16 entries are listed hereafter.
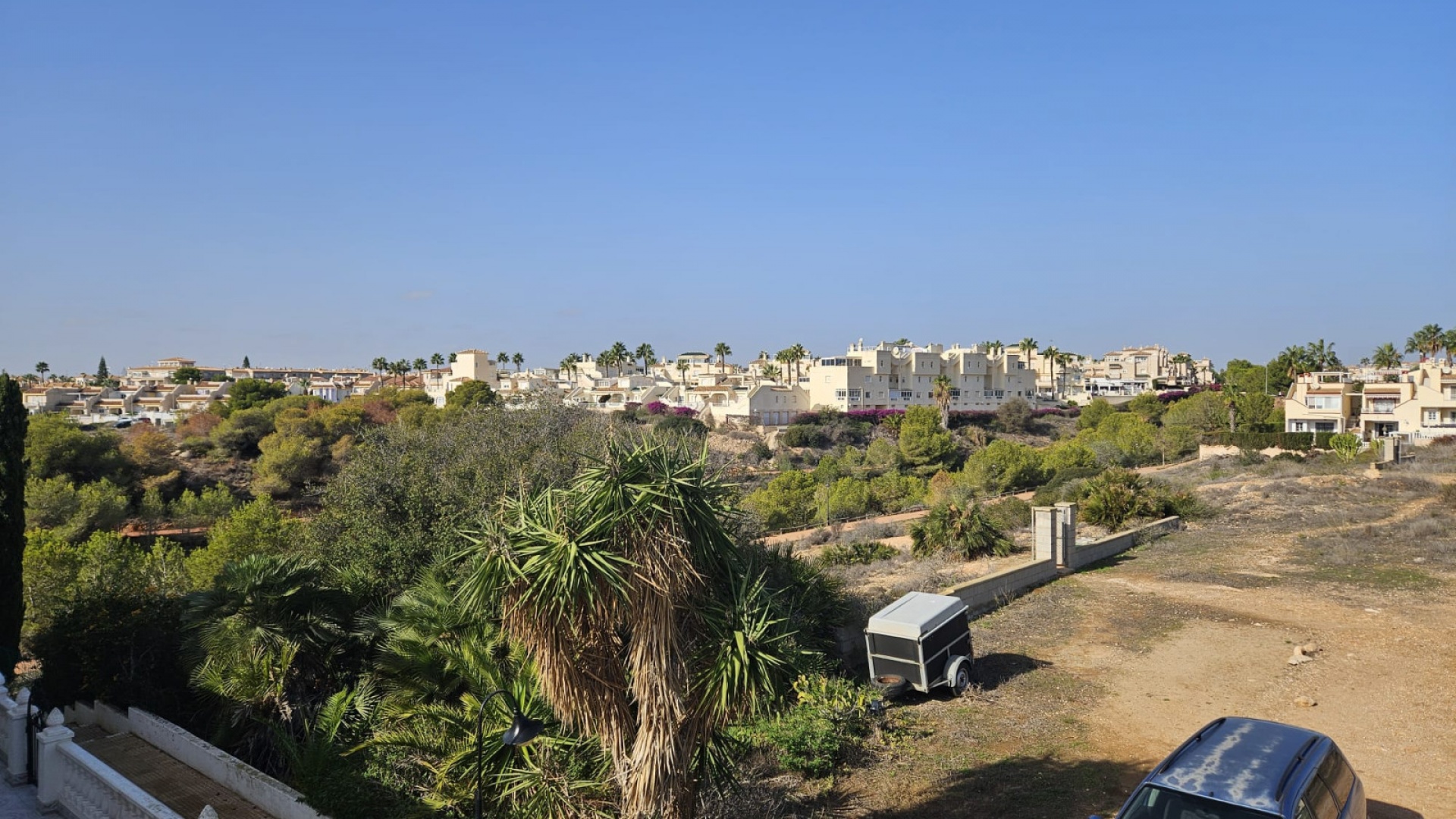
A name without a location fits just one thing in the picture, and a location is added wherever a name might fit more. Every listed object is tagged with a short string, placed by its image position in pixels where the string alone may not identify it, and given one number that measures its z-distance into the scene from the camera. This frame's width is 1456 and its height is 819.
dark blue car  5.82
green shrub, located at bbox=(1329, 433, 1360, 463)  38.47
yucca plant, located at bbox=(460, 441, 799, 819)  6.37
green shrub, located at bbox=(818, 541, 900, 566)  24.56
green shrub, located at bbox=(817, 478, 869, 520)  44.53
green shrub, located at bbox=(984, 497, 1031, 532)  28.47
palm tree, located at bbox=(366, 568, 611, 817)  7.17
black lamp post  6.21
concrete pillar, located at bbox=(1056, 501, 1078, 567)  19.56
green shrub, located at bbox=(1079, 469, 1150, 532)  25.36
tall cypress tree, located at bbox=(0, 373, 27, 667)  14.10
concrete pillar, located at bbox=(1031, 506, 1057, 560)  19.34
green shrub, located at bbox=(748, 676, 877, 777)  10.29
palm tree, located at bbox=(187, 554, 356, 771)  10.93
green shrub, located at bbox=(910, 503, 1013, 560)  22.08
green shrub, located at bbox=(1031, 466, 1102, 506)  32.34
